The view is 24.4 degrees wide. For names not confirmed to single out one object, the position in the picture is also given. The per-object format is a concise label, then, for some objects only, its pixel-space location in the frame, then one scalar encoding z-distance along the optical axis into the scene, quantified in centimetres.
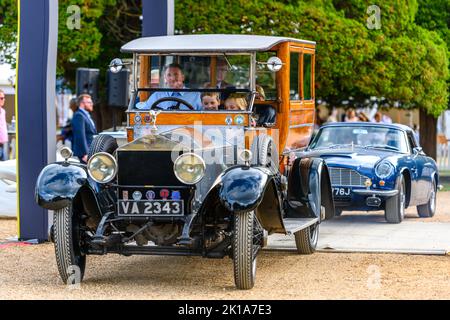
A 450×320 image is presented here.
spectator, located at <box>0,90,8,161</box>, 1602
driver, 1001
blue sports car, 1432
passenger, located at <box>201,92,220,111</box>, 995
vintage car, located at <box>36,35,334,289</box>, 860
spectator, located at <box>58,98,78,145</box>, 1601
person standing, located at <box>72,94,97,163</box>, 1501
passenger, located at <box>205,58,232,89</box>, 1043
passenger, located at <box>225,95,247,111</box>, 989
